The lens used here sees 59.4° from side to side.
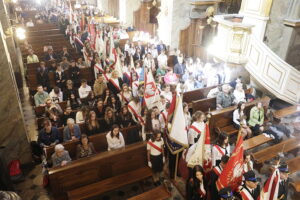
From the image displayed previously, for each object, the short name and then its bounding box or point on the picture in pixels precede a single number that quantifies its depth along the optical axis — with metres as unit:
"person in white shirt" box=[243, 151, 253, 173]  5.03
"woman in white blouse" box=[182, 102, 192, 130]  6.49
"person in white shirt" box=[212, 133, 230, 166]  5.23
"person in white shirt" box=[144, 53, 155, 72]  10.30
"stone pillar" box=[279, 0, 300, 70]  8.38
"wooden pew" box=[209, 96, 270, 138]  7.40
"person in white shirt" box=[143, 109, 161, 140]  6.38
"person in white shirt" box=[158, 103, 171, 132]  6.64
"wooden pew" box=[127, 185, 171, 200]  4.93
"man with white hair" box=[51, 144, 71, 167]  5.30
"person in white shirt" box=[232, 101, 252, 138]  7.14
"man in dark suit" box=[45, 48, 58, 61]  10.98
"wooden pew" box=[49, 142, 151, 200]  5.03
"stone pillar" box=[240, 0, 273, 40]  8.70
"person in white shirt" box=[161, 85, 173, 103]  7.78
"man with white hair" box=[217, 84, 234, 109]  8.01
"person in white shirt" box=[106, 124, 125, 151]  5.79
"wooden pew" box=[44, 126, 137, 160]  5.72
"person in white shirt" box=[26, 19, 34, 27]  16.38
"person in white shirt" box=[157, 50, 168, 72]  11.05
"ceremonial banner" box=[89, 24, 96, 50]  12.12
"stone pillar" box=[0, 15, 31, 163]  5.80
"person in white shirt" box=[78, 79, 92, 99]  8.21
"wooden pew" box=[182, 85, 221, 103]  8.55
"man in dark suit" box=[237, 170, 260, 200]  4.30
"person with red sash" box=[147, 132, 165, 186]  5.61
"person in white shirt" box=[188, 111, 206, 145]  6.11
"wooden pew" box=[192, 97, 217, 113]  7.92
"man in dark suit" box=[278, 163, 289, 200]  4.47
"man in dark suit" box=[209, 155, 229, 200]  4.72
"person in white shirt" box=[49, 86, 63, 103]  7.86
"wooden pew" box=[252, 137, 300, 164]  6.25
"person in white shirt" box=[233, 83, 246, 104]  8.16
